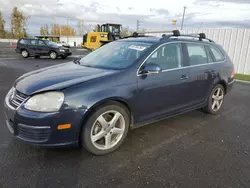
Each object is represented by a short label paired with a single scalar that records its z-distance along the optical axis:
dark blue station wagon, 2.30
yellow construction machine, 17.98
